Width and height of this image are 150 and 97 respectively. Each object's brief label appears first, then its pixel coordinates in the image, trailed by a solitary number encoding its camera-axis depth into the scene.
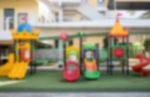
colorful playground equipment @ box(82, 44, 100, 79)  8.33
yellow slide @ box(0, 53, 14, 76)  9.44
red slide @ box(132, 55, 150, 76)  9.13
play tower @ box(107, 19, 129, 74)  9.54
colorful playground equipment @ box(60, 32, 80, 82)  8.03
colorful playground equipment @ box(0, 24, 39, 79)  9.22
